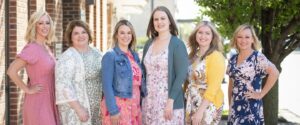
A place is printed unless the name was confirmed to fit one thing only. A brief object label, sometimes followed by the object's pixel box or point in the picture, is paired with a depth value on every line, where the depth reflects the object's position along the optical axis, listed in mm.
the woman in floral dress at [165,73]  5207
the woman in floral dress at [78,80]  5141
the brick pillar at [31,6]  8312
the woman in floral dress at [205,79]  5363
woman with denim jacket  5055
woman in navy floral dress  6047
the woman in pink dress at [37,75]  5297
